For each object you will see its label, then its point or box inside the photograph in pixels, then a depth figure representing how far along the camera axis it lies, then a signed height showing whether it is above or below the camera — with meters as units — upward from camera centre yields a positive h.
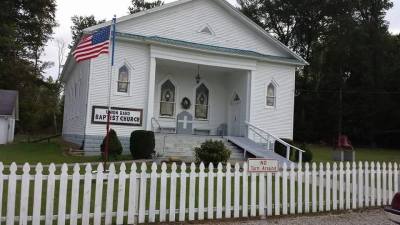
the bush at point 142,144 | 17.59 -0.72
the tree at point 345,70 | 44.50 +7.04
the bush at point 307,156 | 19.50 -1.00
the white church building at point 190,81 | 19.88 +2.42
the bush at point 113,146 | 17.36 -0.83
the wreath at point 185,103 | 24.09 +1.37
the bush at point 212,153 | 14.96 -0.80
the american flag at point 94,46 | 11.99 +2.20
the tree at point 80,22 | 58.39 +13.51
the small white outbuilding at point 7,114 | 34.50 +0.57
